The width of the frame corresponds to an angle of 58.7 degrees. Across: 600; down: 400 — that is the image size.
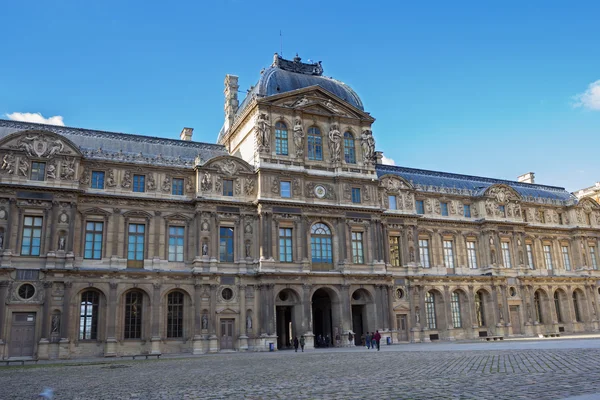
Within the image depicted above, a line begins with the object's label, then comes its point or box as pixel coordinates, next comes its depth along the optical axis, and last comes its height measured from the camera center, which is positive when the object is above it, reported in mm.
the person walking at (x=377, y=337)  37875 -1061
